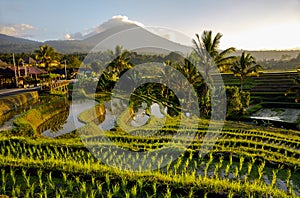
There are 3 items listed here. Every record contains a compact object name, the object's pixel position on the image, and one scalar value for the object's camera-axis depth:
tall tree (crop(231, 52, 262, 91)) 24.89
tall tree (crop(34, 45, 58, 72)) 30.86
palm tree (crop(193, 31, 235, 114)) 16.92
